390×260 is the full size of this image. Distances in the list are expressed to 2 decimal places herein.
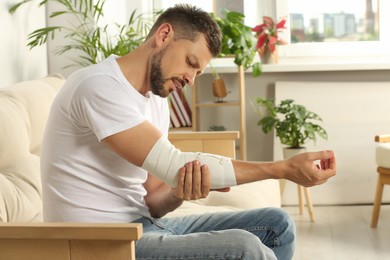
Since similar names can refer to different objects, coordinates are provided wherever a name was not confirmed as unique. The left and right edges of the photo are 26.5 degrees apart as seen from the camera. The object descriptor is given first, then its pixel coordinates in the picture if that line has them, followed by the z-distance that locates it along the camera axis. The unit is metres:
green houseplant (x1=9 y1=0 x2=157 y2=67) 4.08
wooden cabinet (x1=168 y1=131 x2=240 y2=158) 3.61
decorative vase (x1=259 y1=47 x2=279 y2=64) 5.26
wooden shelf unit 5.02
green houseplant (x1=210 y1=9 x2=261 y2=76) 4.79
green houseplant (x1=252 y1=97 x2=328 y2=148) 4.78
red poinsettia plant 5.18
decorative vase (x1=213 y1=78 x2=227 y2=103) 5.13
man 2.00
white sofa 2.55
